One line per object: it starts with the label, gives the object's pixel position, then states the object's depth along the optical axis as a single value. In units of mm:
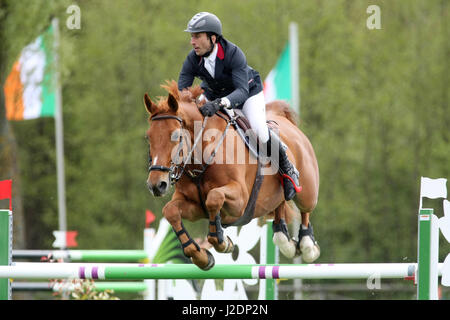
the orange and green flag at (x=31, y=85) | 22531
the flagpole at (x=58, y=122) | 21656
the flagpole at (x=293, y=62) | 23437
